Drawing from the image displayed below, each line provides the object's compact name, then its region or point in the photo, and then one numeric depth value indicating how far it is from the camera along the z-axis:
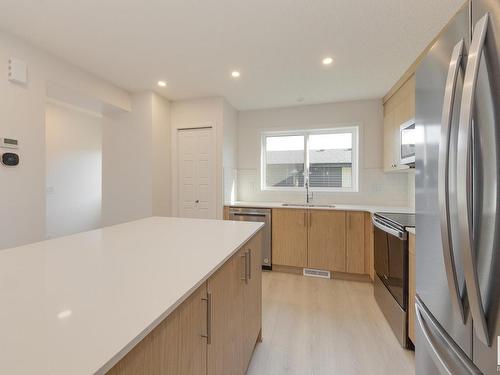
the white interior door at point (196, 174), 3.56
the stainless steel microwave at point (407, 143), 2.32
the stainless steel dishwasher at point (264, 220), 3.27
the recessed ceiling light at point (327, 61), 2.38
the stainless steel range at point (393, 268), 1.73
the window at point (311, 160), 3.73
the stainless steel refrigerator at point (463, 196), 0.57
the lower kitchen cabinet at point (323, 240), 2.90
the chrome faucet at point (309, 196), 3.75
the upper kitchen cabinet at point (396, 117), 2.51
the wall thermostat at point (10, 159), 2.04
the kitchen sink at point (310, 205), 3.57
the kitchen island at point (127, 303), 0.46
